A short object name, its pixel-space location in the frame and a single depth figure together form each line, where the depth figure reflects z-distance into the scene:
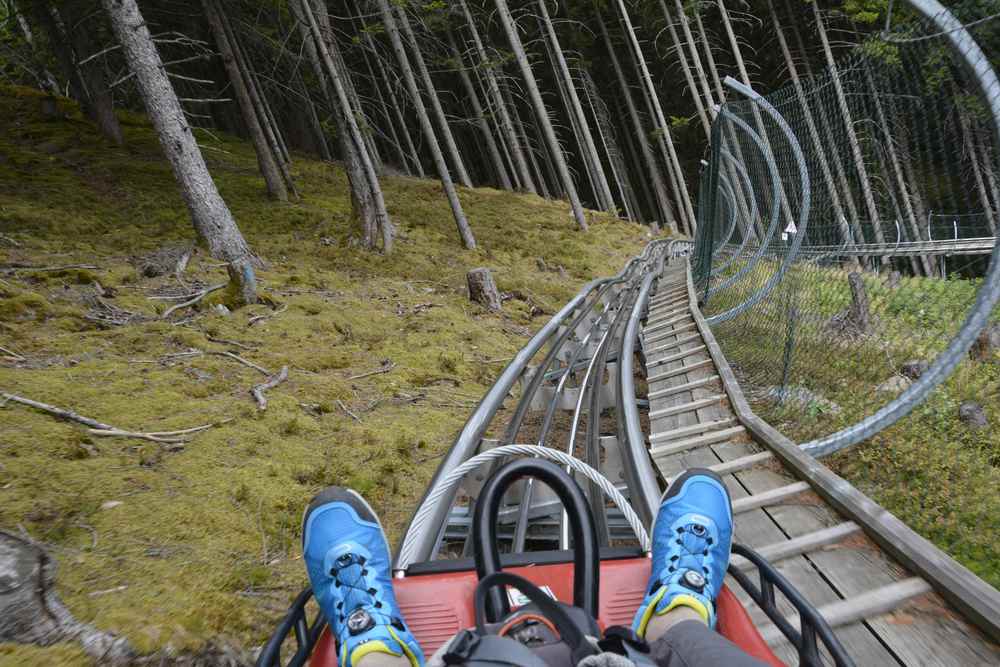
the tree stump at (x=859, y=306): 2.91
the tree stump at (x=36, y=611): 1.65
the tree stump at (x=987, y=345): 2.50
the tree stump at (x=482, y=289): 8.15
